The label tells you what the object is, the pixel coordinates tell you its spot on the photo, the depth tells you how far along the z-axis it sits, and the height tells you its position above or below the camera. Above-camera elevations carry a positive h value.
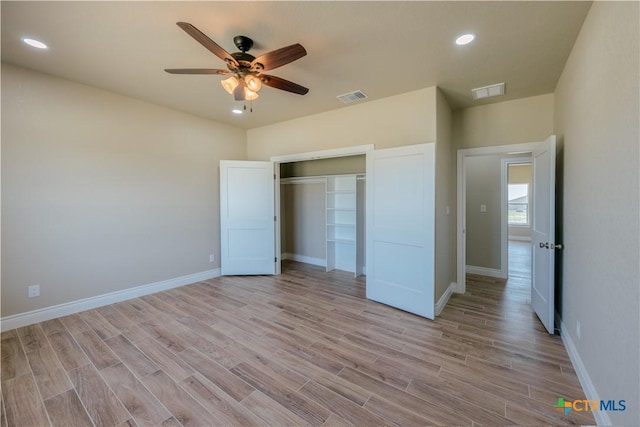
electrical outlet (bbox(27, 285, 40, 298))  2.90 -0.91
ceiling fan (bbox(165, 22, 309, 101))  1.92 +1.18
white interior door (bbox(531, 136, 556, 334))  2.66 -0.24
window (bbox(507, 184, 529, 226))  8.61 +0.17
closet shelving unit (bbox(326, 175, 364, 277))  5.09 -0.25
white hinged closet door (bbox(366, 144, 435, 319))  3.03 -0.23
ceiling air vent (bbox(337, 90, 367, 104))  3.35 +1.51
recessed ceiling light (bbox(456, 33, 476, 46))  2.17 +1.46
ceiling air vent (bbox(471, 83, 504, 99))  3.10 +1.47
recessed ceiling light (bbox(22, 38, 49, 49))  2.29 +1.51
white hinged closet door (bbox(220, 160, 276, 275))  4.71 -0.22
